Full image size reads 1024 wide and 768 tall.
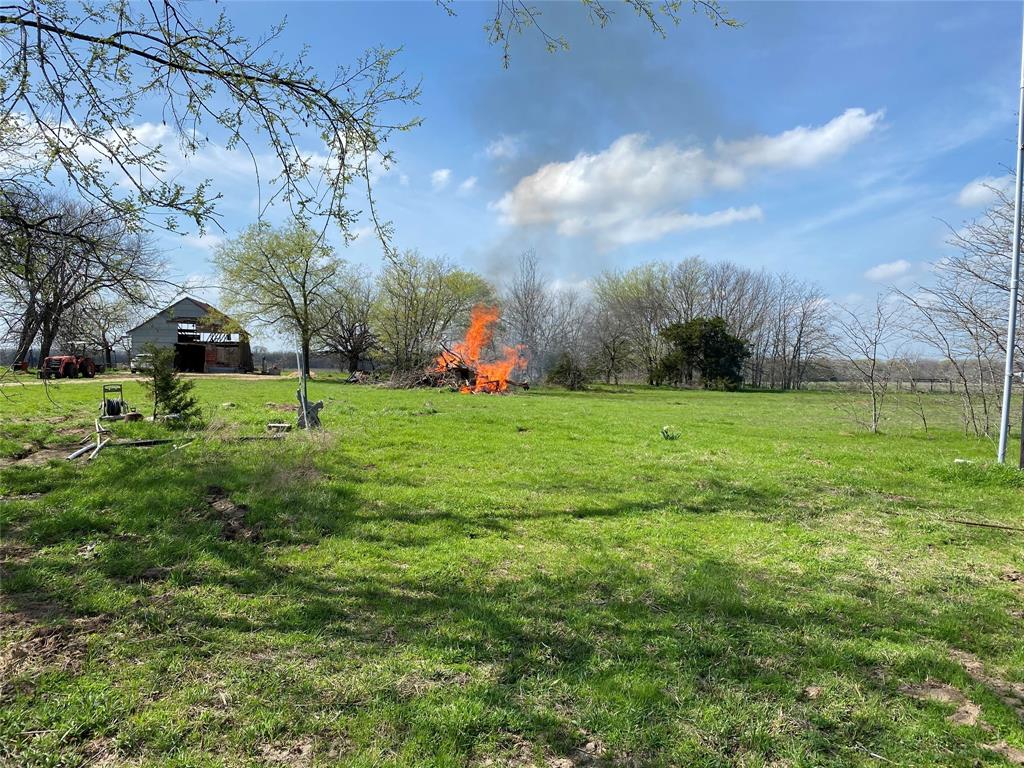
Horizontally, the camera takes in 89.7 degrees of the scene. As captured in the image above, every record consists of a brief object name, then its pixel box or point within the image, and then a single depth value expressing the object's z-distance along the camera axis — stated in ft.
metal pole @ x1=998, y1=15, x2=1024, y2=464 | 26.78
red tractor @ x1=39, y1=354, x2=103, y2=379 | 93.92
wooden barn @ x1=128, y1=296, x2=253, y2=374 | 135.33
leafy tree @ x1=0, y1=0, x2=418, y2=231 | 12.23
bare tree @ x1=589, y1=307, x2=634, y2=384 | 147.23
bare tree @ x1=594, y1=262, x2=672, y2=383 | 157.58
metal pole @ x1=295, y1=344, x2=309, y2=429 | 33.99
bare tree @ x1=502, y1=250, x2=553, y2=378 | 140.15
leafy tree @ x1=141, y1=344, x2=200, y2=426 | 32.65
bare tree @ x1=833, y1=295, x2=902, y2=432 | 44.60
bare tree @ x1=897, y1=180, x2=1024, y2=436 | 33.58
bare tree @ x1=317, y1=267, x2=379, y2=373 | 140.56
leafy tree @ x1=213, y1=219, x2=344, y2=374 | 115.03
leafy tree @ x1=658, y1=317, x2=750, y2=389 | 140.87
